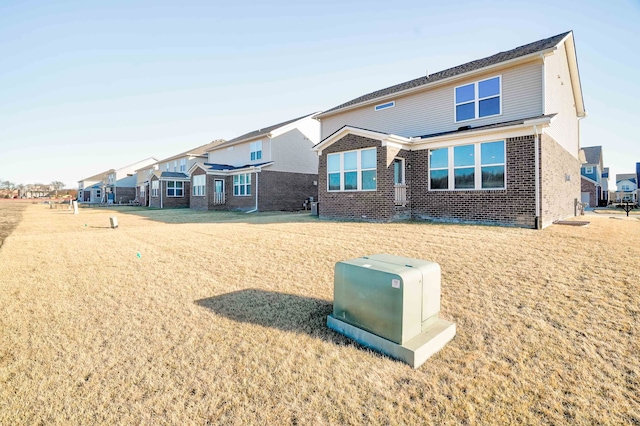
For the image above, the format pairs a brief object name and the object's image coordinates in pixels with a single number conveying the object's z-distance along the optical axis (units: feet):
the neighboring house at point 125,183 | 167.32
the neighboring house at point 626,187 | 181.37
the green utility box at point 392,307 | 10.38
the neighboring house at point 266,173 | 78.64
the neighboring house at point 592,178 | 120.98
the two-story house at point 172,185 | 108.68
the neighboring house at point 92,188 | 203.92
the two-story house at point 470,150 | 35.81
